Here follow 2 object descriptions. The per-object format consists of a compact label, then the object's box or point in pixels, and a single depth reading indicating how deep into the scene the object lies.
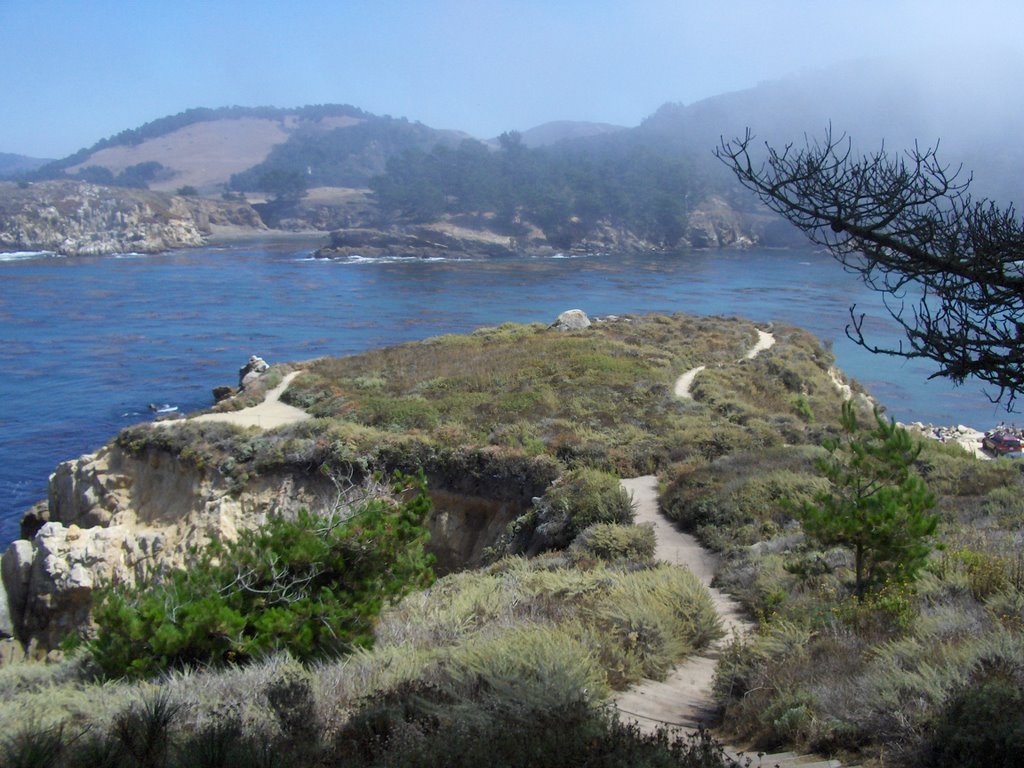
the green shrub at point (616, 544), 10.87
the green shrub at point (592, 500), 12.68
